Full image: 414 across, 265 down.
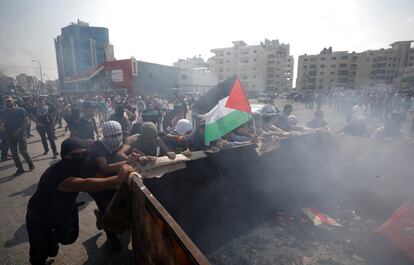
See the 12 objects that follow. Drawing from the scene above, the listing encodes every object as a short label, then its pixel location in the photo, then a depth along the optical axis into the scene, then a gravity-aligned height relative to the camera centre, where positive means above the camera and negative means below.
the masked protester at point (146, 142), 3.69 -0.81
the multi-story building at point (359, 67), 81.03 +10.49
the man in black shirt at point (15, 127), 6.04 -0.90
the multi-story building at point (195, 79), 46.47 +3.37
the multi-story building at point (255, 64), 81.06 +11.45
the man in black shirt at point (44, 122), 7.62 -0.98
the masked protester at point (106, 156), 3.01 -0.86
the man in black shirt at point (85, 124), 5.69 -0.77
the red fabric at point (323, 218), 4.00 -2.27
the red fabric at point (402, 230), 3.11 -1.95
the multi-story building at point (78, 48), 70.50 +14.90
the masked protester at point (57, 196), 2.40 -1.16
